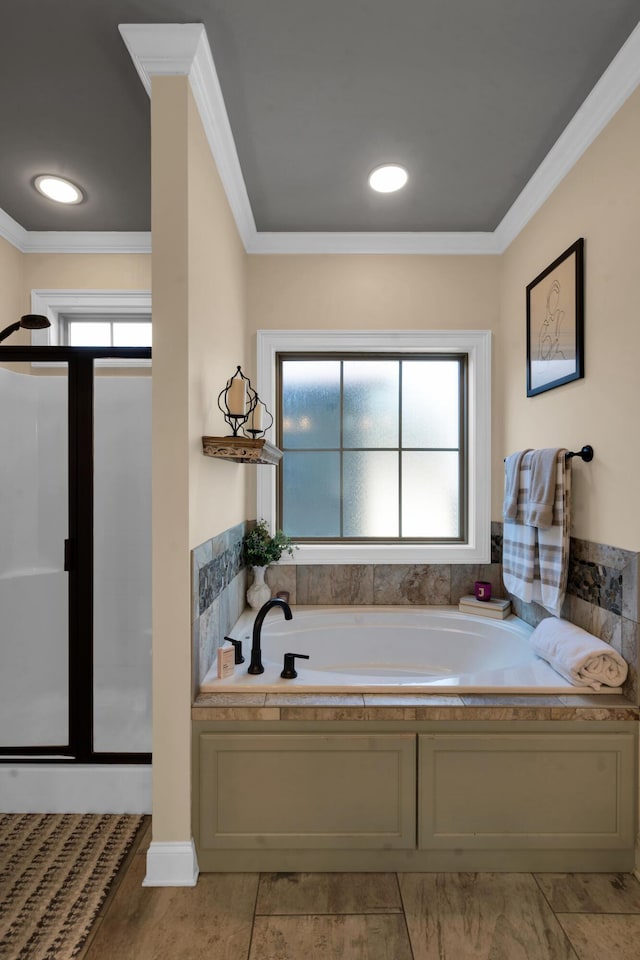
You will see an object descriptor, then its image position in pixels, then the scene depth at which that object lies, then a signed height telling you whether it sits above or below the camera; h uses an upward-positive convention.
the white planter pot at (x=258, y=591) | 2.54 -0.57
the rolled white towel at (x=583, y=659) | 1.69 -0.62
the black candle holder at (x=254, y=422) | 1.93 +0.22
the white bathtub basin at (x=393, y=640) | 2.38 -0.79
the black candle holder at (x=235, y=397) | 1.83 +0.29
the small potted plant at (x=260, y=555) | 2.54 -0.39
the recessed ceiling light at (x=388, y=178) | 2.10 +1.27
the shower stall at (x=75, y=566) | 1.97 -0.34
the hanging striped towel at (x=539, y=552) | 1.98 -0.31
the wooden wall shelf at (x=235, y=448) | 1.73 +0.10
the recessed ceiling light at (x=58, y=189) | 2.15 +1.25
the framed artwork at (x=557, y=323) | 1.95 +0.65
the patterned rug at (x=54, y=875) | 1.39 -1.26
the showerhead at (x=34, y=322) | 1.91 +0.59
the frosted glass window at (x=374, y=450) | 2.86 +0.16
